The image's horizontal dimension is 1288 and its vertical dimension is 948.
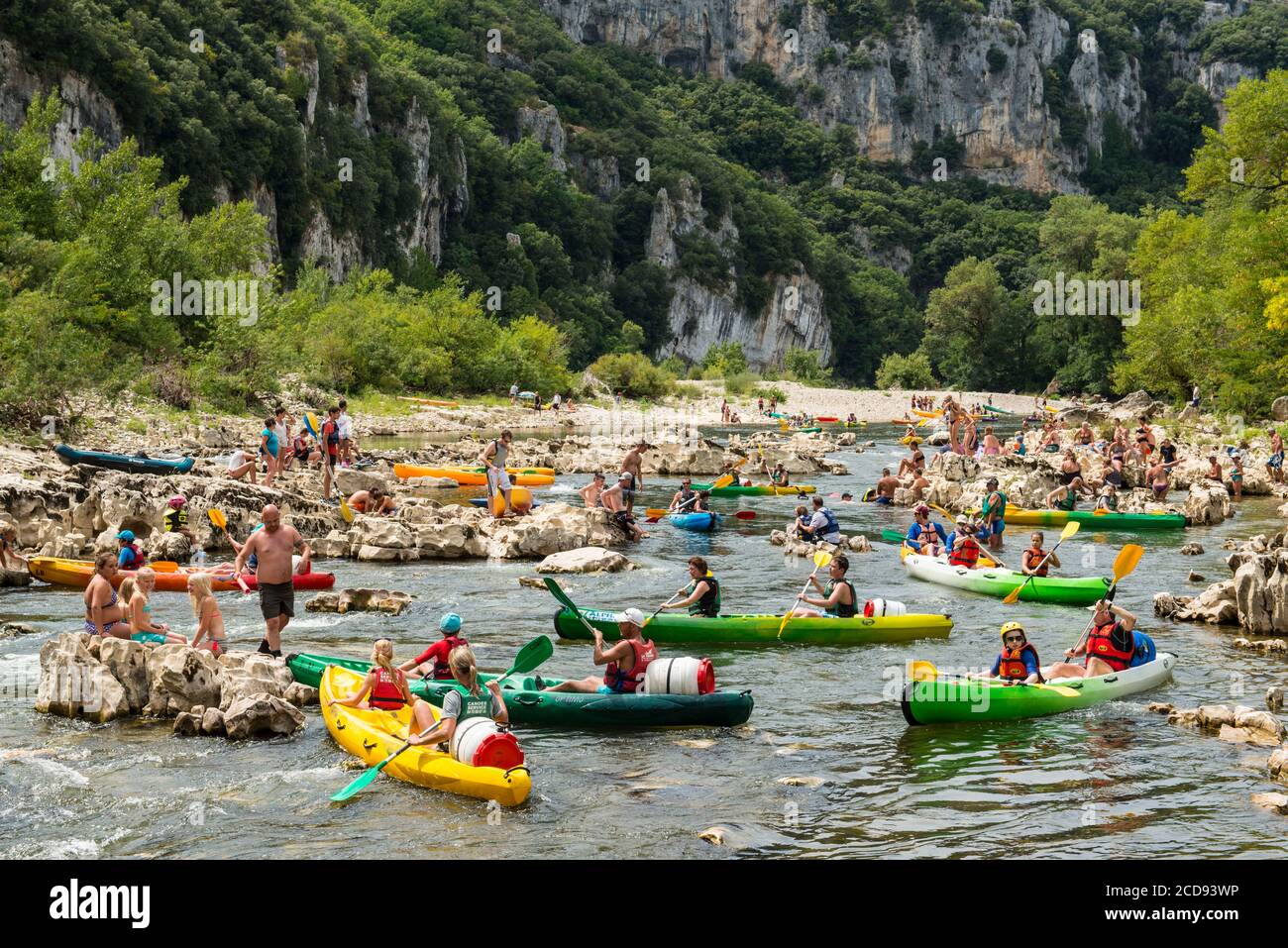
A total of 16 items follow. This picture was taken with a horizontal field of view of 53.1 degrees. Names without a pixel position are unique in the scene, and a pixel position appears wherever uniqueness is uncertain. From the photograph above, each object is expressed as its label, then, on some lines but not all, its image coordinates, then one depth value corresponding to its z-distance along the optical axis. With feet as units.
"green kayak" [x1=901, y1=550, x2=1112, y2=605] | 60.39
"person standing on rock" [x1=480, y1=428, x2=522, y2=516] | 81.15
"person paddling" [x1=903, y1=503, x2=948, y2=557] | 71.67
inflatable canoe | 81.41
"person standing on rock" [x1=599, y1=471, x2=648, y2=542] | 79.15
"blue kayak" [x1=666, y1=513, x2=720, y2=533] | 84.84
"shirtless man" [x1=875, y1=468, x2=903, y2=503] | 102.37
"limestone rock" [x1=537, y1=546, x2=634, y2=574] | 66.80
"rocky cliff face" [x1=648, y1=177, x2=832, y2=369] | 396.78
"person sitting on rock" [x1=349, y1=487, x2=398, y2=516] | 77.92
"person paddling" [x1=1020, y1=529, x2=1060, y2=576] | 62.34
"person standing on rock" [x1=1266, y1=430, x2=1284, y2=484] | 107.34
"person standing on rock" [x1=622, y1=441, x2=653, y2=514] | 83.97
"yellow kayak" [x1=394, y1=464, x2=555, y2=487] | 104.78
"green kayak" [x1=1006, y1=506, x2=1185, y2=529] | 86.53
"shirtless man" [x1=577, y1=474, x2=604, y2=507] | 83.05
